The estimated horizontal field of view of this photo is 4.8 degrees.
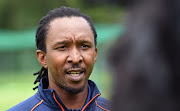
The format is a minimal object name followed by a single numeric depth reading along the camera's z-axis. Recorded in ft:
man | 16.82
